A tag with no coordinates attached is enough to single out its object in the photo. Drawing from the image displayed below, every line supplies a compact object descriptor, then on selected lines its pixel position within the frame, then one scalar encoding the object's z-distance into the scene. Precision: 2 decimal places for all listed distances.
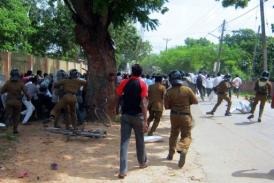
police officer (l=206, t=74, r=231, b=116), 15.81
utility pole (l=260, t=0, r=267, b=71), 27.76
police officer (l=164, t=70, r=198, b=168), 7.85
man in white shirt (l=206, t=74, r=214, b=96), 24.53
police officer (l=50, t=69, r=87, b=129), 10.43
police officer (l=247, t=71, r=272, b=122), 14.42
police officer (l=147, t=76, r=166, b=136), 10.61
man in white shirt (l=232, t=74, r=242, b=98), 24.55
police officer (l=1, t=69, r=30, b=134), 10.39
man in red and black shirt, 7.25
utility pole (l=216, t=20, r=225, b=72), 49.07
